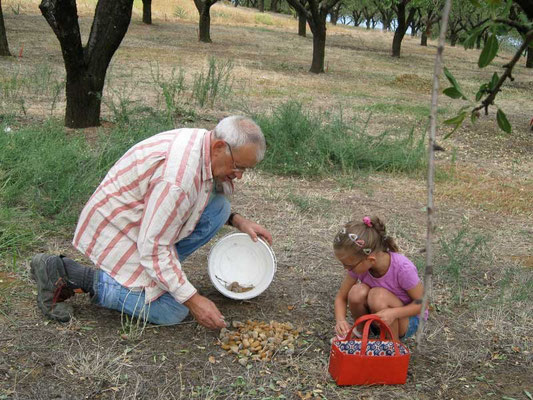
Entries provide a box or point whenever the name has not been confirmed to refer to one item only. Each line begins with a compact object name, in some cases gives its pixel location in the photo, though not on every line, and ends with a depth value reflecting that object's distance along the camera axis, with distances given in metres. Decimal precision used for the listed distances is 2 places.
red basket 2.30
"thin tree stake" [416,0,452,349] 1.48
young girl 2.42
